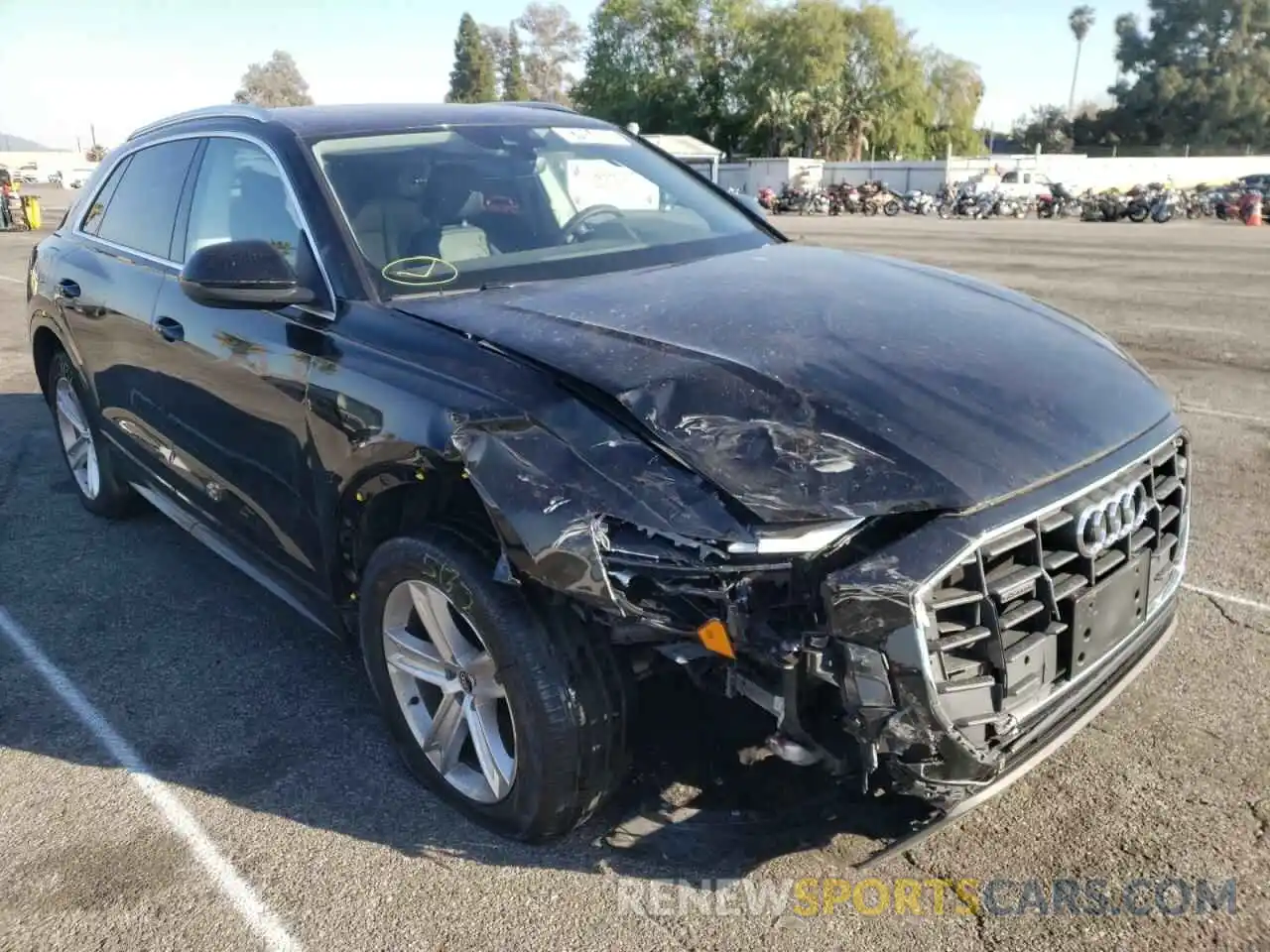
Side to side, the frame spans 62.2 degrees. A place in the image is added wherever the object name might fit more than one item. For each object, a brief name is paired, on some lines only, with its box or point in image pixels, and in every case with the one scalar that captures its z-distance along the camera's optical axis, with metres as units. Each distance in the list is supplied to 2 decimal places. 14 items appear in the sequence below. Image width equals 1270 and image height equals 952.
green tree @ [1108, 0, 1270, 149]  81.75
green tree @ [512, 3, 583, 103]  106.19
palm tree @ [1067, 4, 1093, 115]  138.00
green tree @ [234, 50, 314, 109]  97.92
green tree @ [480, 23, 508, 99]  112.69
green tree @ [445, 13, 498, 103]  110.50
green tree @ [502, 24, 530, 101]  109.44
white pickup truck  40.50
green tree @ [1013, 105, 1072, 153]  90.12
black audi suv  2.21
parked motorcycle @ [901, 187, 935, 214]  41.84
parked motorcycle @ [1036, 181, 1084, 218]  37.16
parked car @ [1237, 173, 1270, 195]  43.01
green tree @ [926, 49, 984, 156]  74.44
